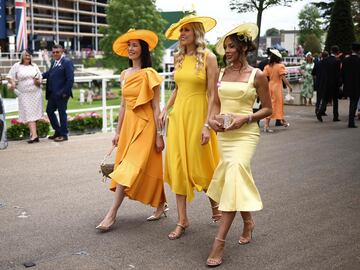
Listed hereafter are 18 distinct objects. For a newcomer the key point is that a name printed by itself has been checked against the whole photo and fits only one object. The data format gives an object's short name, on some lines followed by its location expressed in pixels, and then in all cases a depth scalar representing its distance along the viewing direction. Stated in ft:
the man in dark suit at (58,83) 34.99
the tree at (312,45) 208.23
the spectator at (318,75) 48.34
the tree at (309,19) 310.65
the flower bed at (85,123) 40.88
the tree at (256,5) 121.60
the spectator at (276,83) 41.68
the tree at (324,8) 245.65
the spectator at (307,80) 60.90
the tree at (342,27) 80.69
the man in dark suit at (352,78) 43.09
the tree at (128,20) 196.65
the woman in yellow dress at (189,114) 16.80
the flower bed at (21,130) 36.37
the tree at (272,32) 480.23
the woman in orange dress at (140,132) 17.72
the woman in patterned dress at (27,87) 35.22
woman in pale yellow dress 14.74
